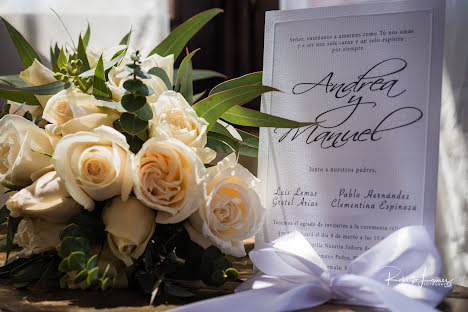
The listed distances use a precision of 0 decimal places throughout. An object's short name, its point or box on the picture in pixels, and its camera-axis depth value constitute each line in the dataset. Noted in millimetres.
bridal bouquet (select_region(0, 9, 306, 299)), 521
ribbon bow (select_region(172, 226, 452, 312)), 475
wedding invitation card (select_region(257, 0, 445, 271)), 552
